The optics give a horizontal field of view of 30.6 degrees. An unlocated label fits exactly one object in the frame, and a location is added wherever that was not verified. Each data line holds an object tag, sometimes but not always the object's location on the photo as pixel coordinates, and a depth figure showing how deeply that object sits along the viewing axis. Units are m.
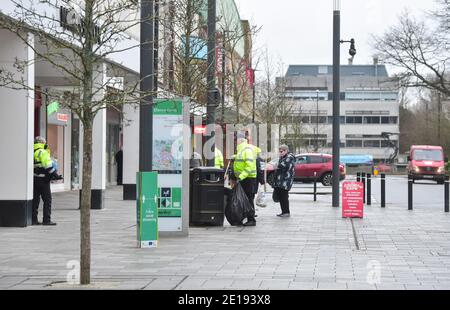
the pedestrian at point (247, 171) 16.45
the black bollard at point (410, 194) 22.08
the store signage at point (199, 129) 29.98
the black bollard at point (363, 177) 25.12
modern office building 108.31
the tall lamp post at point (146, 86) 13.20
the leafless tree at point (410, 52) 46.53
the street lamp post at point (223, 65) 24.29
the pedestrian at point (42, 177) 16.31
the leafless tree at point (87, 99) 8.70
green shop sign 26.78
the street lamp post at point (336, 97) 23.33
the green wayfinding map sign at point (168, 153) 13.80
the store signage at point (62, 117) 28.95
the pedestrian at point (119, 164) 34.94
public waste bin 15.89
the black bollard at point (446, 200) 21.19
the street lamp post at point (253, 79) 37.08
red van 47.44
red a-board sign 18.66
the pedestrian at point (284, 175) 18.67
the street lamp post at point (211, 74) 17.52
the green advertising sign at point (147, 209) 12.22
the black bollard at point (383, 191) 22.84
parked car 40.62
